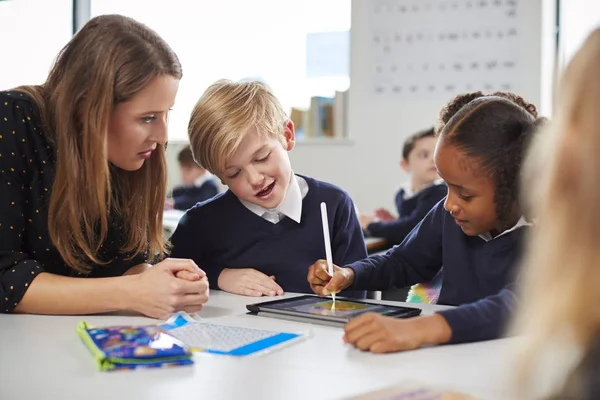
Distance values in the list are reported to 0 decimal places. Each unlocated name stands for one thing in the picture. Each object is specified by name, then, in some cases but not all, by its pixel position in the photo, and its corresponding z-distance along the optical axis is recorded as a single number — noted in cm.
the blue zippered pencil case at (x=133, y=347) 95
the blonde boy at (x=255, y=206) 176
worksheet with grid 105
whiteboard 468
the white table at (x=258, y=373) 86
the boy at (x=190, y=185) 516
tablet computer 127
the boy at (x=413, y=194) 328
